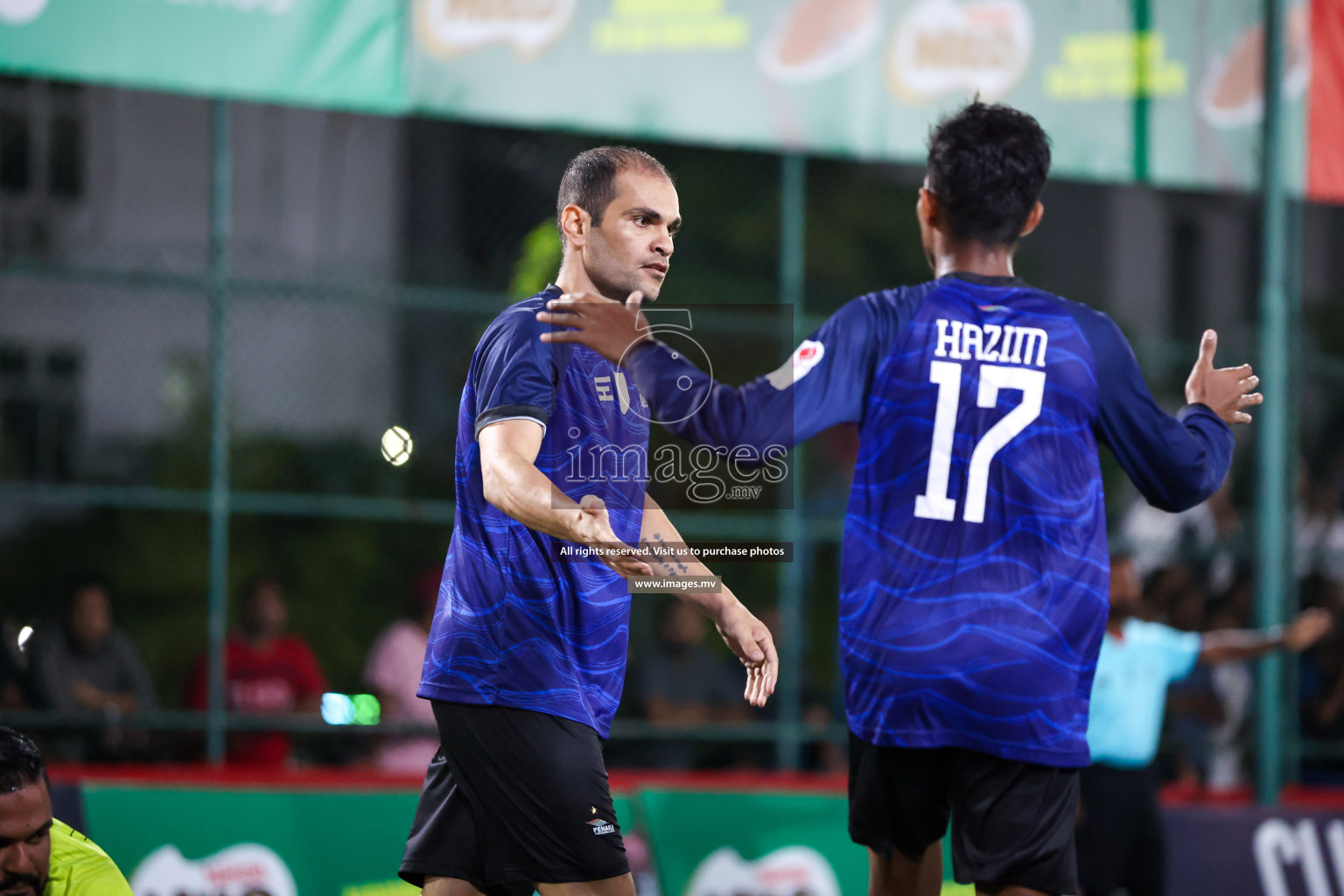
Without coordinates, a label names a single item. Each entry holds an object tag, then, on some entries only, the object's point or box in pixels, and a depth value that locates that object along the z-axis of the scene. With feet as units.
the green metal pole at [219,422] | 53.21
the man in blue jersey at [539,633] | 21.45
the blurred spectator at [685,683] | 60.49
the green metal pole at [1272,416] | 56.18
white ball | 75.80
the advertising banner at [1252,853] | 51.85
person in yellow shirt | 23.17
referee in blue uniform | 49.55
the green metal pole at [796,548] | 61.46
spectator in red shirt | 56.24
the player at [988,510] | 21.45
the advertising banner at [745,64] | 49.73
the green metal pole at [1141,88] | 60.70
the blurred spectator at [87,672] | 52.60
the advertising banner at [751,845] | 46.68
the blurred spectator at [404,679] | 56.59
